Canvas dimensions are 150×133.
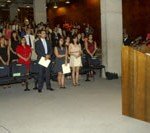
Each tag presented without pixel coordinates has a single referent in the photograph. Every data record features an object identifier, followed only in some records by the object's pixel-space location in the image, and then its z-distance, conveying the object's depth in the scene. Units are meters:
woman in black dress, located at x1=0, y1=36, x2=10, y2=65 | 6.31
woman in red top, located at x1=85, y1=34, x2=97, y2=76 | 7.34
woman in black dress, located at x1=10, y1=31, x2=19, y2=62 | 6.89
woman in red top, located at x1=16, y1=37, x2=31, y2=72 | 6.41
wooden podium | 4.16
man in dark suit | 6.19
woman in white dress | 6.62
